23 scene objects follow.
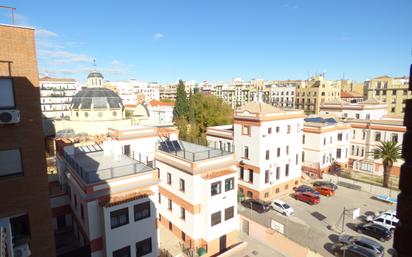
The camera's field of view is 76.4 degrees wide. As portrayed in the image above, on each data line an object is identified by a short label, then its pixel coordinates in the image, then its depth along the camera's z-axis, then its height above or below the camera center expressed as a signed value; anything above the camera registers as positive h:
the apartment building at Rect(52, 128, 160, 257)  18.09 -7.90
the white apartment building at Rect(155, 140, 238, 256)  23.88 -9.52
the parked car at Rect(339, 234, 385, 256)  23.08 -13.37
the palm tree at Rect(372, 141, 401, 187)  37.72 -8.42
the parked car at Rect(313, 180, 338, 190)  39.34 -13.32
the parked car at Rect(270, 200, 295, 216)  31.91 -13.68
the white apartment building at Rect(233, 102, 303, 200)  35.09 -7.21
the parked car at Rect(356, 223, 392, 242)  26.58 -13.94
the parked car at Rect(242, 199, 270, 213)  32.72 -13.77
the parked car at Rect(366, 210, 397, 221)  29.02 -13.36
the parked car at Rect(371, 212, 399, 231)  27.77 -13.35
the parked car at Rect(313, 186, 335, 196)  37.78 -13.63
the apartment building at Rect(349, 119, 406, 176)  44.81 -7.57
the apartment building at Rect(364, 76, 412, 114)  77.12 +1.27
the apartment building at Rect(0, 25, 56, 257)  11.20 -2.20
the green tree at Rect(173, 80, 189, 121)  70.38 -2.18
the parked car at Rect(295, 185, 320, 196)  36.99 -13.31
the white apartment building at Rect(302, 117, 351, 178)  44.06 -8.55
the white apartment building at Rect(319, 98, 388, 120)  57.09 -2.98
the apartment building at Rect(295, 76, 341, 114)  98.25 +1.02
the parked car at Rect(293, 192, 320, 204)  35.04 -13.63
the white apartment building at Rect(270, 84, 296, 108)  109.72 +1.48
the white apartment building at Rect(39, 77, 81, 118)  104.12 +1.41
